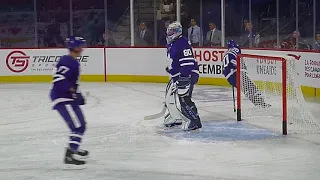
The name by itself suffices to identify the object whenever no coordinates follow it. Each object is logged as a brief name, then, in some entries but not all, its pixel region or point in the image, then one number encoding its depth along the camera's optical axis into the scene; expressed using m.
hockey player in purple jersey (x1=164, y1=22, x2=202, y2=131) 14.55
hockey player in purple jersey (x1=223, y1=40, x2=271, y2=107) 17.15
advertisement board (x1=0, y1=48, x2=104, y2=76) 29.14
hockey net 14.92
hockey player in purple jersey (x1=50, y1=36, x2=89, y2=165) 11.20
